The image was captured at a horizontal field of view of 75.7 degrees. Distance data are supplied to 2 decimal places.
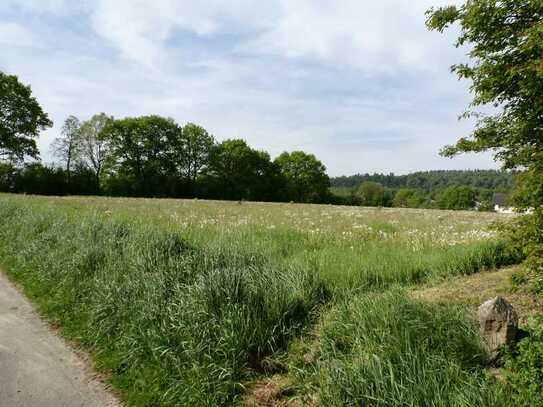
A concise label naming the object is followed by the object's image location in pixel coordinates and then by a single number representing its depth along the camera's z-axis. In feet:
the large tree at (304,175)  254.88
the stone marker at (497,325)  11.21
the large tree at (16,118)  136.98
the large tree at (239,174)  217.97
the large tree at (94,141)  191.69
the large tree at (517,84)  12.72
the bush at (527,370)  8.97
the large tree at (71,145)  182.80
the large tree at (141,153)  196.44
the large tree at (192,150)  218.18
